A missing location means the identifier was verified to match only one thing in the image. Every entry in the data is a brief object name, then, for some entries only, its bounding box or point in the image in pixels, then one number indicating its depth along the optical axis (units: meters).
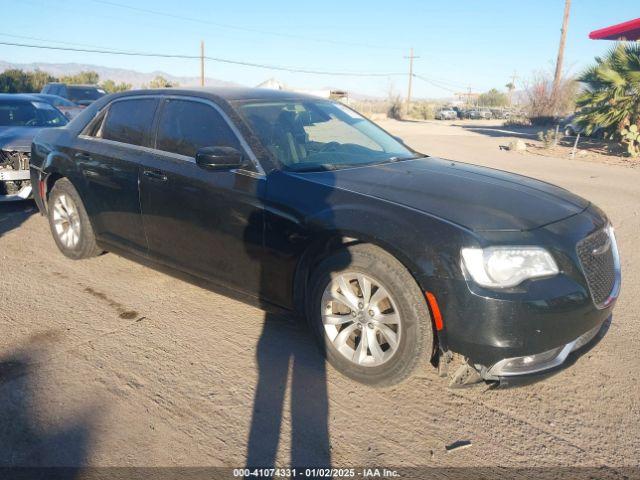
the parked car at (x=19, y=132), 6.88
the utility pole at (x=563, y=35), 27.95
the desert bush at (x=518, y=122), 37.72
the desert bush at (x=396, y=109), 55.59
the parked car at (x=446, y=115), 59.34
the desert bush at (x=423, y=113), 58.41
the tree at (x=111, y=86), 48.81
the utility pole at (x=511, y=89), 94.54
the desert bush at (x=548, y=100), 35.00
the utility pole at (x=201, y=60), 43.66
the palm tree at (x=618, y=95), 16.31
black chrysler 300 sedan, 2.74
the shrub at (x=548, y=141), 19.31
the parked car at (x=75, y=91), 18.67
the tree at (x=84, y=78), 51.20
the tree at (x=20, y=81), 39.52
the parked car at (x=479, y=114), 62.44
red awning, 18.05
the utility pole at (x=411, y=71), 67.62
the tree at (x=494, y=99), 97.19
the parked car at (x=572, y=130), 19.96
